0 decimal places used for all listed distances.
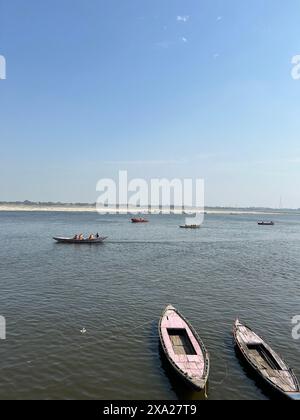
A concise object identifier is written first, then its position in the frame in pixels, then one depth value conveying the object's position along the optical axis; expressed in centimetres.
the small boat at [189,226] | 11575
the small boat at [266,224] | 14880
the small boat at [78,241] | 6575
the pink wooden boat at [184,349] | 1655
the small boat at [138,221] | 14362
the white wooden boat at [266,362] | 1602
